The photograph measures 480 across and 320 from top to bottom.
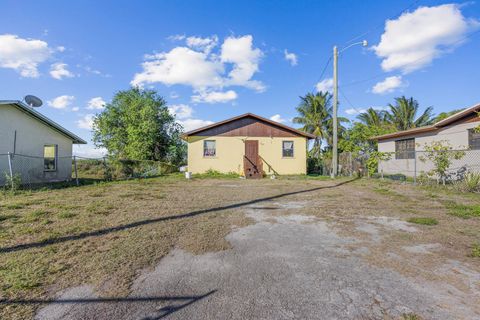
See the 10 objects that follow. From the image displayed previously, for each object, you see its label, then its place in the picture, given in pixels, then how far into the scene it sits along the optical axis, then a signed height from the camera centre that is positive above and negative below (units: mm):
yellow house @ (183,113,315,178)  16781 +1308
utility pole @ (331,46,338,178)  14906 +3895
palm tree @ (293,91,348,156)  28328 +5641
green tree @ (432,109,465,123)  26469 +5515
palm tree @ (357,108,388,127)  28281 +5764
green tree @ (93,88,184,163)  24078 +4138
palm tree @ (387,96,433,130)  26453 +5753
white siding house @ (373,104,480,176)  12016 +1529
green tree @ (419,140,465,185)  10453 +349
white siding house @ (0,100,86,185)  11117 +1289
